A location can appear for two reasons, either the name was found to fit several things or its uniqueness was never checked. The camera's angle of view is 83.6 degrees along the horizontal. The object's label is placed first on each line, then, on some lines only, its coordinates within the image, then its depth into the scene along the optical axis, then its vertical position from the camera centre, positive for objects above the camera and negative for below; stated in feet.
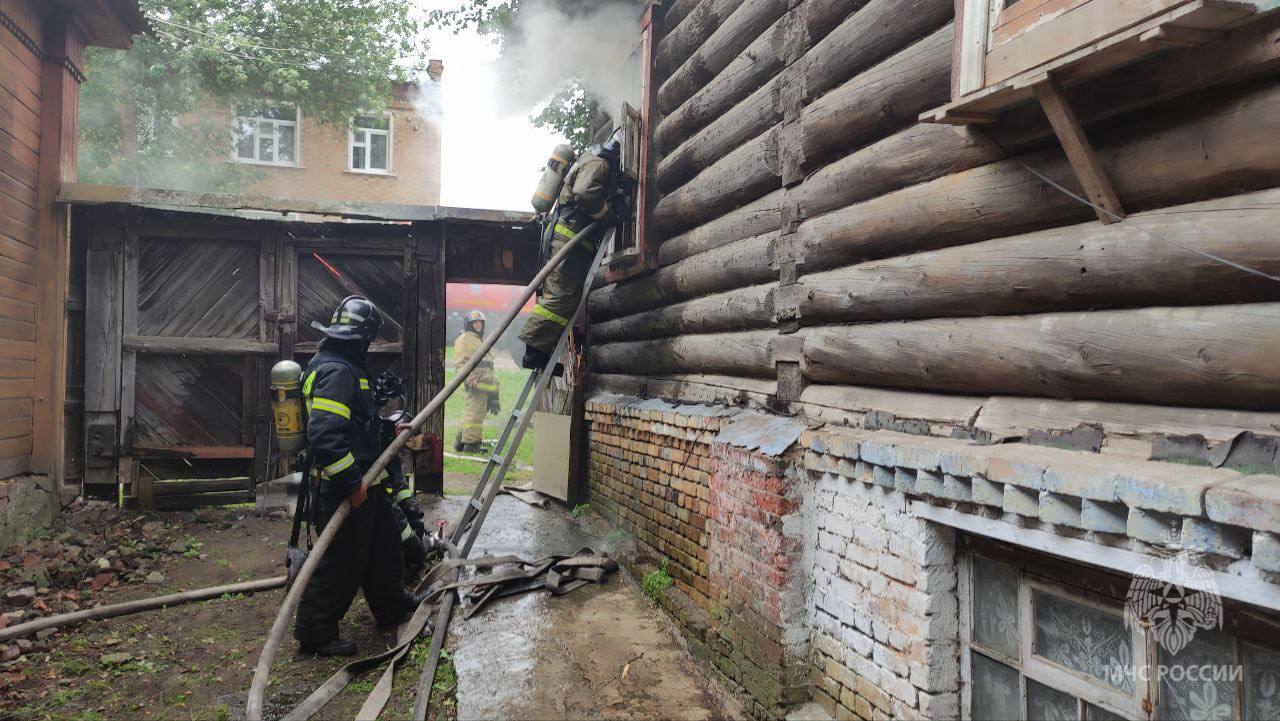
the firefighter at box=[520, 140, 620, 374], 19.92 +3.99
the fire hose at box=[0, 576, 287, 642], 14.40 -5.01
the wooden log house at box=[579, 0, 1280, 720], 5.95 +0.10
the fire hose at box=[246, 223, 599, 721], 11.89 -2.84
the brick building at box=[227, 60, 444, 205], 65.31 +21.23
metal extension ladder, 19.74 -2.33
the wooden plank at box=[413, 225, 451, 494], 27.89 +1.33
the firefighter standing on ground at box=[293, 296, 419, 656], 15.01 -2.56
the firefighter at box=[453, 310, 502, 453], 41.78 -1.70
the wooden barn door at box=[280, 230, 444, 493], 27.61 +3.04
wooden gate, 25.53 +2.04
